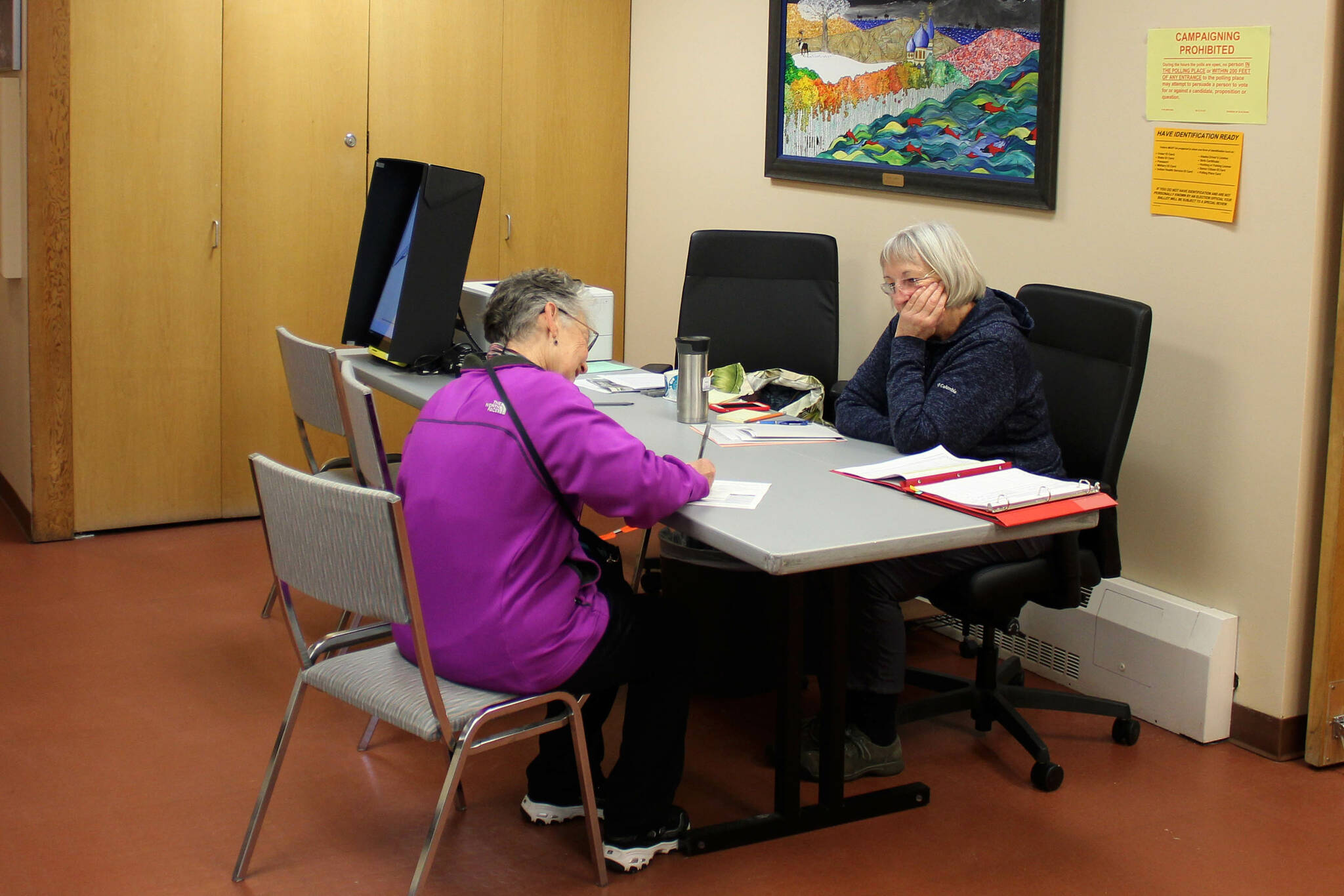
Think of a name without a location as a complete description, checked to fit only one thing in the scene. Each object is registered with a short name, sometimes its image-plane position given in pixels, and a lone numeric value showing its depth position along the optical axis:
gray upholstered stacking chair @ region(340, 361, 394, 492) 2.65
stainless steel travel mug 3.12
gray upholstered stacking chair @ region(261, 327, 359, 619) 3.32
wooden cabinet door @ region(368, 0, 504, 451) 4.80
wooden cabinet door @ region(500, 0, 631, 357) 5.09
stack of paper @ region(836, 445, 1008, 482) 2.58
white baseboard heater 3.05
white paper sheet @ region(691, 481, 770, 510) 2.38
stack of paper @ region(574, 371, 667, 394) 3.66
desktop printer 3.93
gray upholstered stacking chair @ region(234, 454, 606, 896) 2.00
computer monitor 3.83
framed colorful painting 3.48
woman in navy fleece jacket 2.72
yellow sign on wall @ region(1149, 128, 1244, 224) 2.95
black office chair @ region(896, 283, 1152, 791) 2.73
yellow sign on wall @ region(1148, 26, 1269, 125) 2.88
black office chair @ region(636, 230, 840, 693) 4.08
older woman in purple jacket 2.18
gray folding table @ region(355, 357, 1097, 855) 2.16
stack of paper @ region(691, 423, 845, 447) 3.00
